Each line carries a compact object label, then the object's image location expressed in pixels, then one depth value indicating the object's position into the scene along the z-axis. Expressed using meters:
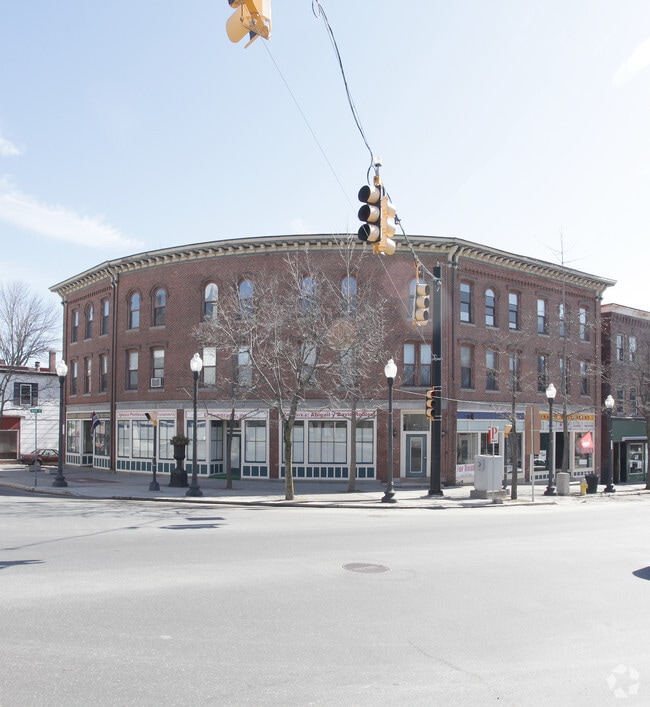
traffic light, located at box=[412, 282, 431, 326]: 15.09
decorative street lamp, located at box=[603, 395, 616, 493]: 30.78
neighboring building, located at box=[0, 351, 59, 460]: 47.47
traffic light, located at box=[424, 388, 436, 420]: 22.66
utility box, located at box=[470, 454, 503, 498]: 23.91
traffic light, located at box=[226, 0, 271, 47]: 6.37
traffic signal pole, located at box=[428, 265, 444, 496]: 23.42
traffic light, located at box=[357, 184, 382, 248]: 10.83
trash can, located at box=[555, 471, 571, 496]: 27.97
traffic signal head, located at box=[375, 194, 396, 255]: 11.20
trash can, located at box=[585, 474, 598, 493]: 29.84
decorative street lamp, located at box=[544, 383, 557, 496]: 26.69
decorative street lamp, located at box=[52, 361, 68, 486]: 25.77
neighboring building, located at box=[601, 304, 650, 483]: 38.41
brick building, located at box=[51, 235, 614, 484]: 28.92
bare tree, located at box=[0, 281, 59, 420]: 44.97
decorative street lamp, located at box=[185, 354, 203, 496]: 22.48
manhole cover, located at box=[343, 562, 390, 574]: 10.01
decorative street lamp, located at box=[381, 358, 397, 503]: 21.88
